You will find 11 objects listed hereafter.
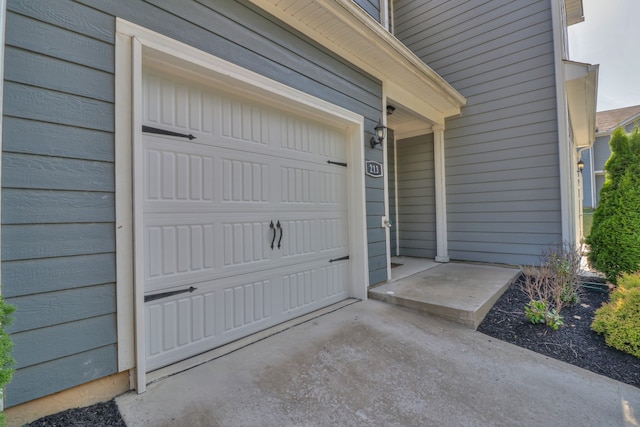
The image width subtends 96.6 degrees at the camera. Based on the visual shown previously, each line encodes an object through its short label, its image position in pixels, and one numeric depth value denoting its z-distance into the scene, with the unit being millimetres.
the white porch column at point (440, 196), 5188
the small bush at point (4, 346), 1032
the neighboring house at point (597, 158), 12352
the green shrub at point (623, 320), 2201
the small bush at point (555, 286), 2668
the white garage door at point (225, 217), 1993
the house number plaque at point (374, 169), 3557
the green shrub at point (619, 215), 3465
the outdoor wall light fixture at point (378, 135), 3619
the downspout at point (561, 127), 4094
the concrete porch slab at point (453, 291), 2789
